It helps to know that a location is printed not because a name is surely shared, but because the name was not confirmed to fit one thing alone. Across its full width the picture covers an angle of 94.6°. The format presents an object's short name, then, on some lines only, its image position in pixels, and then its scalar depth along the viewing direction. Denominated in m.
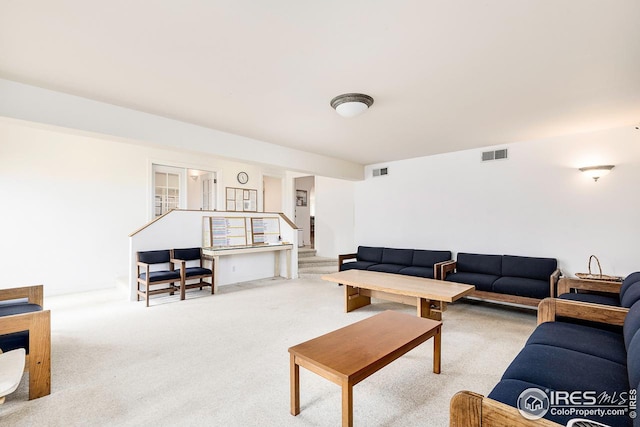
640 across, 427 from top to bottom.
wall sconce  3.69
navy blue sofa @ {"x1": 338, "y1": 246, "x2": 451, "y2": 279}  4.82
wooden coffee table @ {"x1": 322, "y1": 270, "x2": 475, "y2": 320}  3.28
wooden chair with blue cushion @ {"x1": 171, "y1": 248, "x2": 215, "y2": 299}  4.52
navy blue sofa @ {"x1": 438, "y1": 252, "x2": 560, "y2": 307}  3.68
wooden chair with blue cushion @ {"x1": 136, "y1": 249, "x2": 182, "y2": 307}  4.29
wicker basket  3.51
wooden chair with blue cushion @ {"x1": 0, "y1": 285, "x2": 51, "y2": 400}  2.02
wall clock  7.20
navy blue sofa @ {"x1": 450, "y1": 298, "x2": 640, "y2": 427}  1.08
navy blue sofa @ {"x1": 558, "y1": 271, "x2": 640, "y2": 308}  2.46
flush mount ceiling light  2.89
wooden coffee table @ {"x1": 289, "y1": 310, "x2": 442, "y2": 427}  1.65
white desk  5.08
